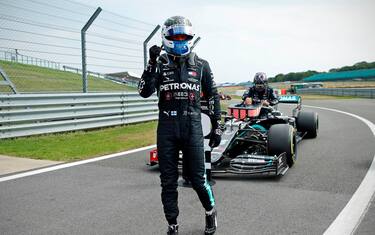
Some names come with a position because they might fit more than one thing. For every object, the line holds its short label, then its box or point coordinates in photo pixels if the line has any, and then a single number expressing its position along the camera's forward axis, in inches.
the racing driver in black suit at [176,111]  152.2
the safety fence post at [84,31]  434.6
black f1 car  244.2
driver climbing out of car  386.9
